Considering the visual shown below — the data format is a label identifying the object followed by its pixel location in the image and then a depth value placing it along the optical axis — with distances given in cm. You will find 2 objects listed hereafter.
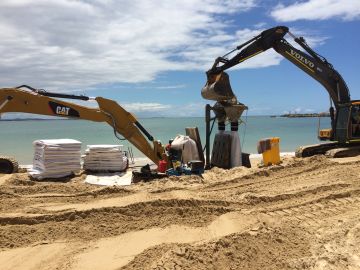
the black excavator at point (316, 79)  1336
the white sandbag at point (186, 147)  1209
